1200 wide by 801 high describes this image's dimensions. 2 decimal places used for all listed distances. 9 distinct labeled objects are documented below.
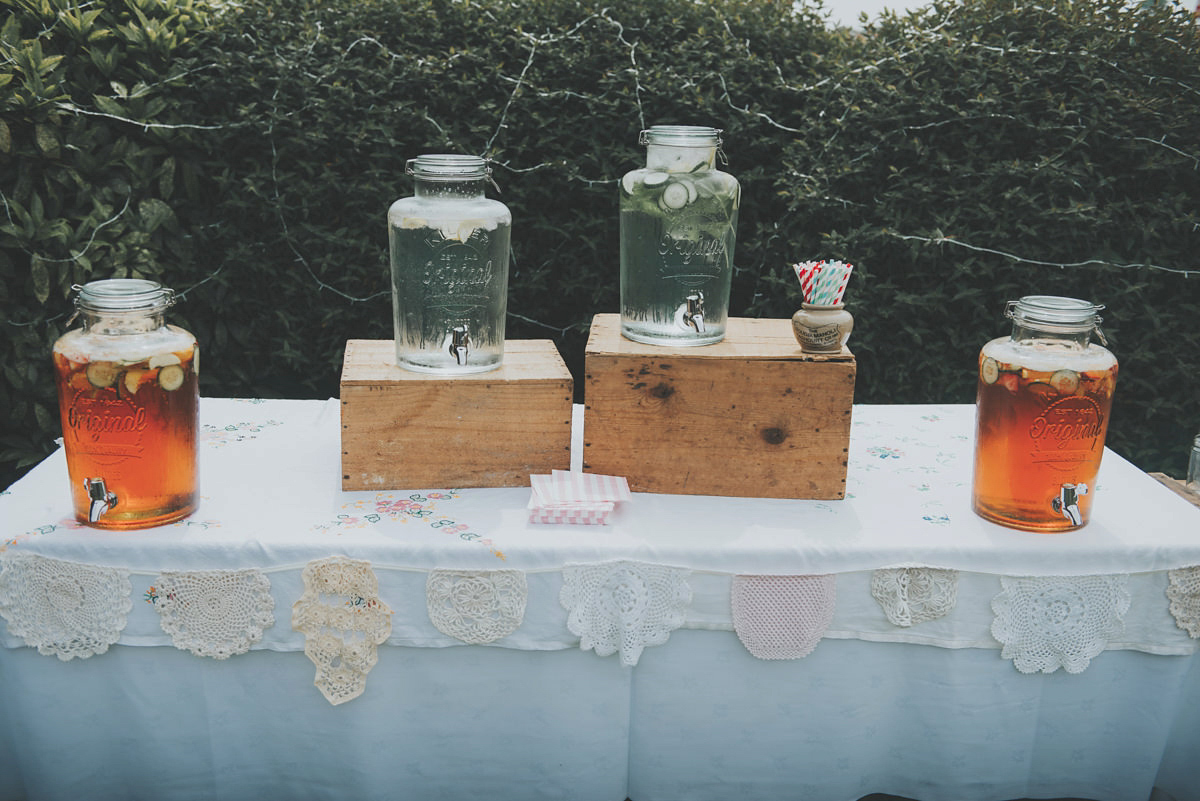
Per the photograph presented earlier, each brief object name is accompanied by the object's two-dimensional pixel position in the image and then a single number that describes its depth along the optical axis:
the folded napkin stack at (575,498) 1.50
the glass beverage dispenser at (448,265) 1.57
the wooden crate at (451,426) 1.60
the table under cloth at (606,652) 1.43
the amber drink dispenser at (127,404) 1.35
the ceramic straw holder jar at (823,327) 1.57
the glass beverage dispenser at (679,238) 1.60
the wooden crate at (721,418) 1.59
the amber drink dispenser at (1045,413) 1.41
